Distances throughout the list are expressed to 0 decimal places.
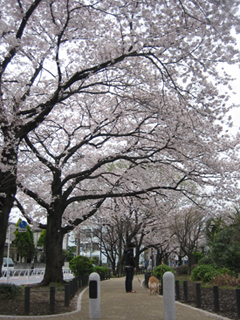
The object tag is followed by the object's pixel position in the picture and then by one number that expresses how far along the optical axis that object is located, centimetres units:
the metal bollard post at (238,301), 710
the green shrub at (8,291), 865
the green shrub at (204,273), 1636
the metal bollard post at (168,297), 656
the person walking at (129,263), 1212
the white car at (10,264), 3741
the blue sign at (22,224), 1598
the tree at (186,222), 2297
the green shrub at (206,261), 2165
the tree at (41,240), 5456
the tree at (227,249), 1841
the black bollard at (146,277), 1686
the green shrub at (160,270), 1444
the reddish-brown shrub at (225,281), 1361
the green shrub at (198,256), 3798
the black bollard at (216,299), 813
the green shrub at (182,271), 2882
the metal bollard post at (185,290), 1009
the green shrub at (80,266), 2055
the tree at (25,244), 4459
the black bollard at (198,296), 892
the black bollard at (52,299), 764
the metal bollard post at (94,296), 705
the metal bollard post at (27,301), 730
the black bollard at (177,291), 1073
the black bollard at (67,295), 866
